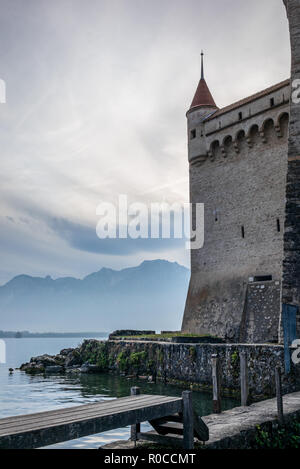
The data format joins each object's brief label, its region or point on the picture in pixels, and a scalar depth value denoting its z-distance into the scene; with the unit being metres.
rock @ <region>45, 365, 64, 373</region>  25.89
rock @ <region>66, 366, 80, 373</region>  25.29
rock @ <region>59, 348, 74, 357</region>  32.59
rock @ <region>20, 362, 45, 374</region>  26.64
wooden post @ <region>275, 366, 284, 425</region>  7.76
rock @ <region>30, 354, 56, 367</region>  28.15
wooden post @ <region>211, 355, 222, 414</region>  8.95
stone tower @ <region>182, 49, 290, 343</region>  21.31
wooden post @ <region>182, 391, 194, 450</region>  5.39
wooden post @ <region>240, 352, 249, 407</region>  9.75
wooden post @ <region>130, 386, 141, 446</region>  5.83
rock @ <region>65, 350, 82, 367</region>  27.47
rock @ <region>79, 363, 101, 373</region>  24.28
